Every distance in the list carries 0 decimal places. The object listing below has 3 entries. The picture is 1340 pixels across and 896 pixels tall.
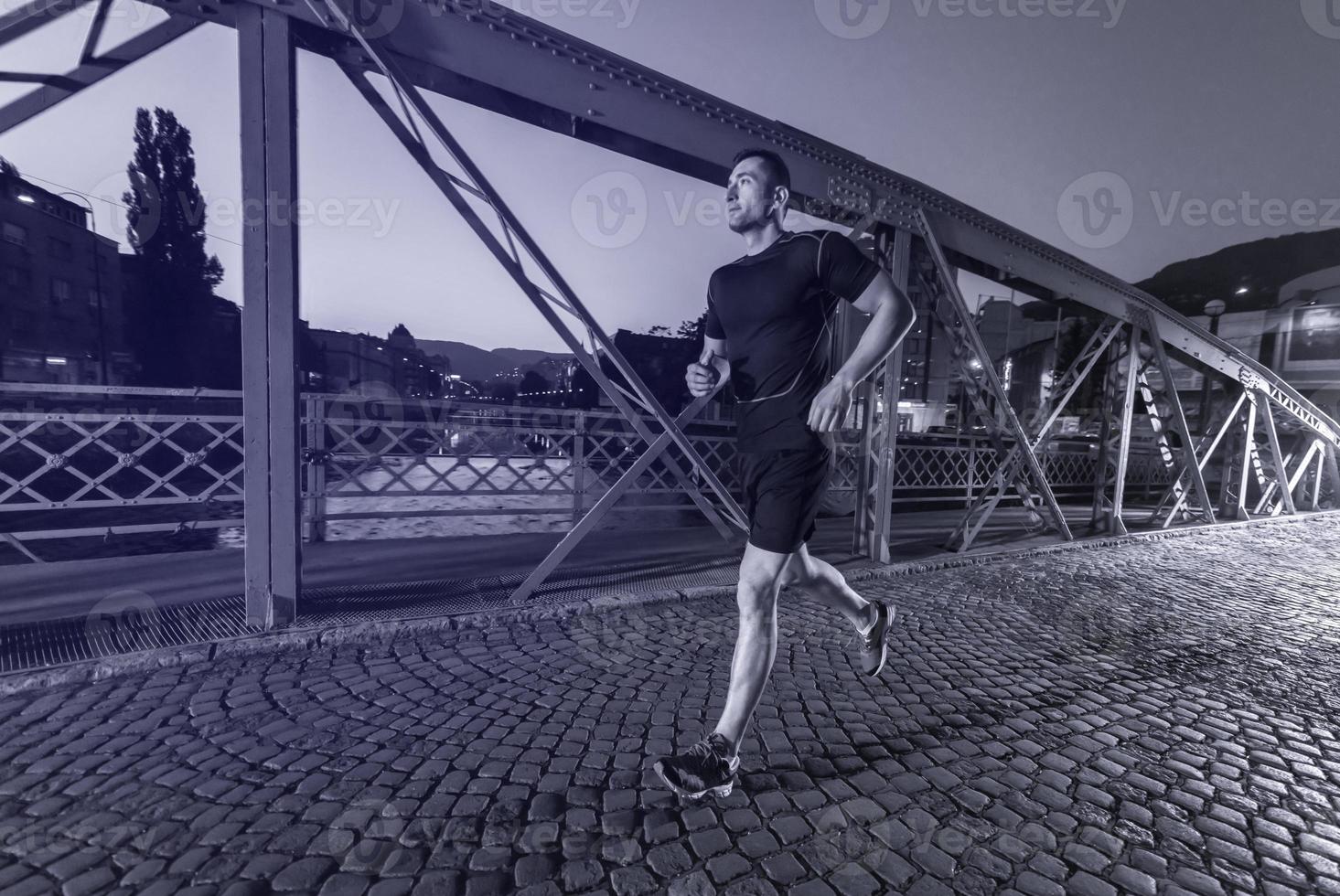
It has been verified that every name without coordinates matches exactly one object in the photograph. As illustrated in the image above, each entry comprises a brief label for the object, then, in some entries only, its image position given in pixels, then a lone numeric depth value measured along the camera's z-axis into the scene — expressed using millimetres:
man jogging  2168
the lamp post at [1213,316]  16027
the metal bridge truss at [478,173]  3455
